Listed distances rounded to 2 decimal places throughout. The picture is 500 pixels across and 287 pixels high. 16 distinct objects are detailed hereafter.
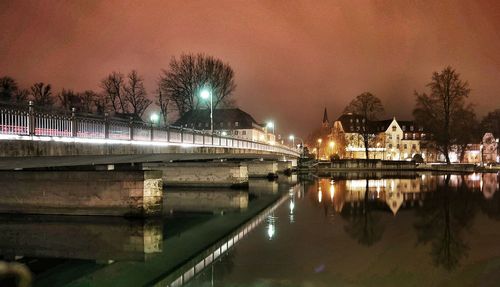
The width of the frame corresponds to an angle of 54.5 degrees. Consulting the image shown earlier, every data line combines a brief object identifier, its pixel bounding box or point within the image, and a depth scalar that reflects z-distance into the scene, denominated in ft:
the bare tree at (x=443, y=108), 262.26
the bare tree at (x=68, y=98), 236.82
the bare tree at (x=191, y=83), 216.13
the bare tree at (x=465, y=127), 263.08
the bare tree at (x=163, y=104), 232.06
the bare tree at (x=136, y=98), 238.27
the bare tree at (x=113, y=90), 236.22
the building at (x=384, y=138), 335.26
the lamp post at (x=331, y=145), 380.82
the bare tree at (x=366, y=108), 307.17
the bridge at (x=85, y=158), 53.72
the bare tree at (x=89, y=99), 243.07
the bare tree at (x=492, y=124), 335.88
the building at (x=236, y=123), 388.37
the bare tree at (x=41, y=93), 231.71
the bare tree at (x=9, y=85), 205.94
